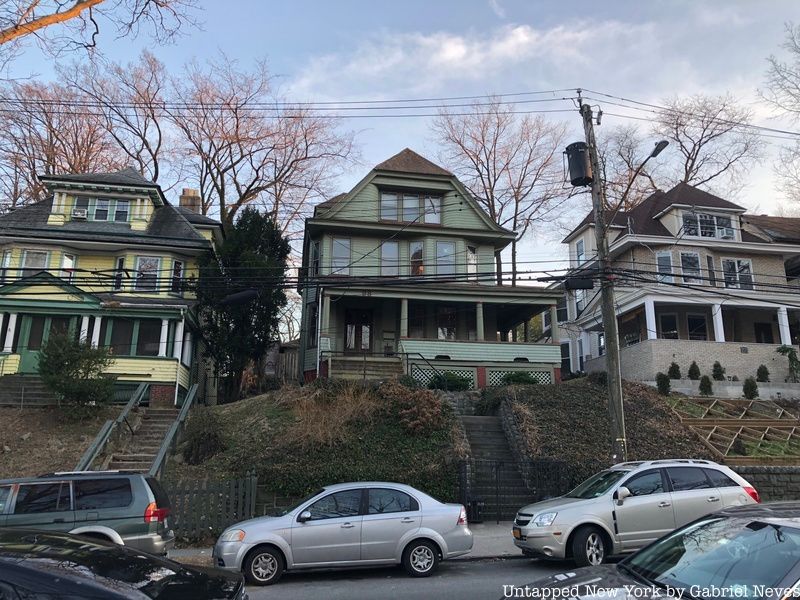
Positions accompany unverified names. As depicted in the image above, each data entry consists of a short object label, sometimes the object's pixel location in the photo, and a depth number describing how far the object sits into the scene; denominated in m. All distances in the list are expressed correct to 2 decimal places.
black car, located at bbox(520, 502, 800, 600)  3.80
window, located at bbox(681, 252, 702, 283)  31.31
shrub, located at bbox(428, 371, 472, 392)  23.38
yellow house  24.41
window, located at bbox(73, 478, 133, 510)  9.09
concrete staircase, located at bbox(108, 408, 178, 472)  16.83
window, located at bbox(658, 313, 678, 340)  31.16
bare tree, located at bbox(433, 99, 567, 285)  39.38
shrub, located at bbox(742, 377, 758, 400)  23.83
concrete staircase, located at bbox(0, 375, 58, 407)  21.39
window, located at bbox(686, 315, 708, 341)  31.42
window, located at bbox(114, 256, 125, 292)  27.03
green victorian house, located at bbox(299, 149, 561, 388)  25.80
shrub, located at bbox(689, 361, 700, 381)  25.16
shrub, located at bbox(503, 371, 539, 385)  23.38
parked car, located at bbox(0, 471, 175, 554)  8.84
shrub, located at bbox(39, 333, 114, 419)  19.00
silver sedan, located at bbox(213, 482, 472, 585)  8.68
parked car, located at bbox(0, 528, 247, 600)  3.31
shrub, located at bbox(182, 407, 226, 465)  16.58
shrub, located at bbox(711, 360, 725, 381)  25.75
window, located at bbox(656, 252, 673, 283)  30.78
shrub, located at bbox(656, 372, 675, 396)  23.23
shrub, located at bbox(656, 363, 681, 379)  25.11
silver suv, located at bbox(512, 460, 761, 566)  9.33
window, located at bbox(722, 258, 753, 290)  31.38
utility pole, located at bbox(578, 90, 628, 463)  12.95
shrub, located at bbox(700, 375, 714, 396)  24.06
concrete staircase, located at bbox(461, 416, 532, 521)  15.00
